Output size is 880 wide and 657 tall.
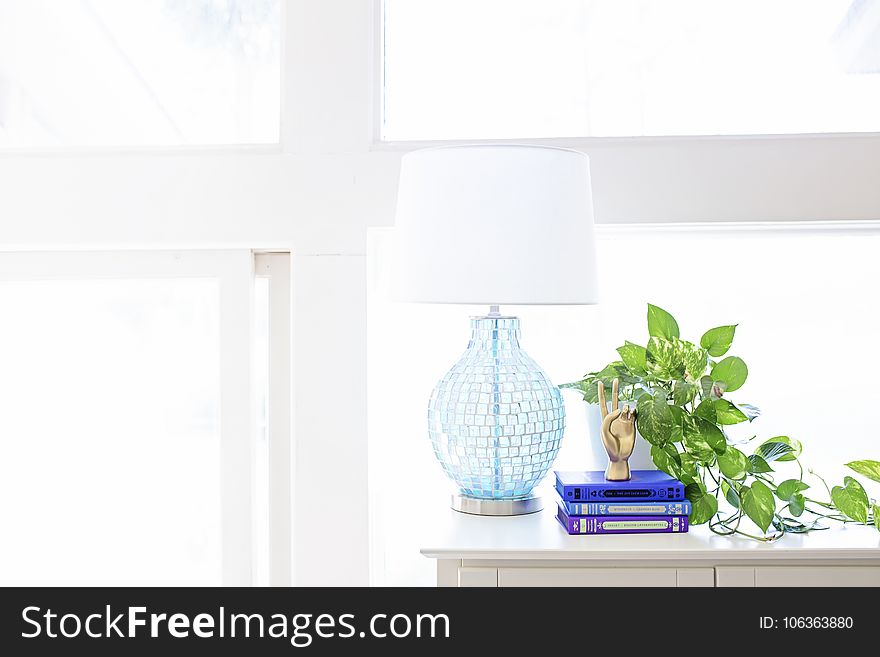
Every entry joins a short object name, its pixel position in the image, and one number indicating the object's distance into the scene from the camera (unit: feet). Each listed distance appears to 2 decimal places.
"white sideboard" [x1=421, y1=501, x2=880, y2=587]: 3.71
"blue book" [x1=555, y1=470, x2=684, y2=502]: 3.93
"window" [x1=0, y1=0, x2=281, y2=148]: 5.09
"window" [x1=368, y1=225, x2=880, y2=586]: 5.10
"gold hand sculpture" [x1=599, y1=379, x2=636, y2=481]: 4.01
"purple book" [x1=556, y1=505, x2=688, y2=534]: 3.92
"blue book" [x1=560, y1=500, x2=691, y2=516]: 3.92
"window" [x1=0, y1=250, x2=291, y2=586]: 5.08
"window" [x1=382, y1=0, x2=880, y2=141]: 4.91
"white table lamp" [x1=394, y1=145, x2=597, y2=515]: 3.76
